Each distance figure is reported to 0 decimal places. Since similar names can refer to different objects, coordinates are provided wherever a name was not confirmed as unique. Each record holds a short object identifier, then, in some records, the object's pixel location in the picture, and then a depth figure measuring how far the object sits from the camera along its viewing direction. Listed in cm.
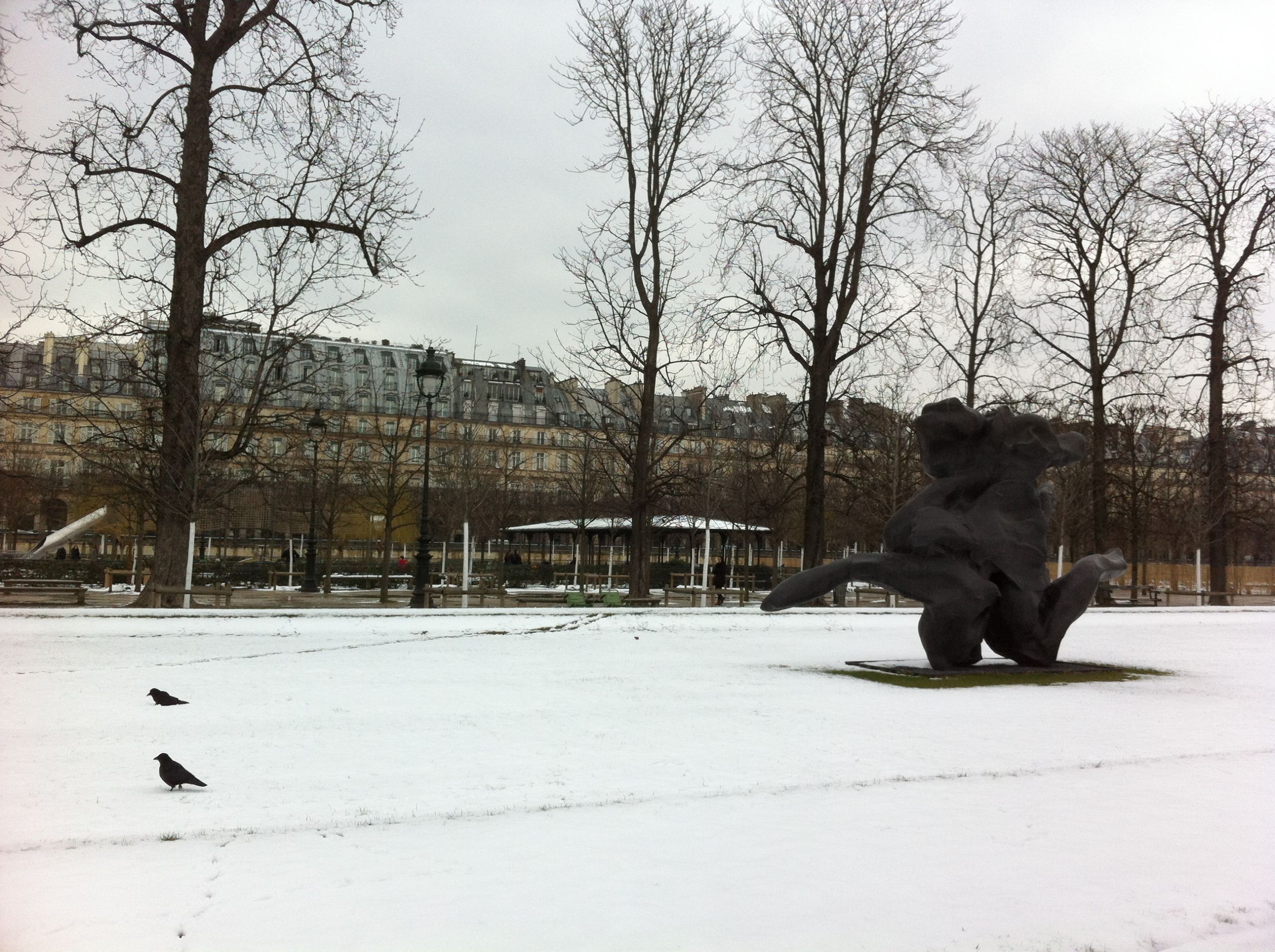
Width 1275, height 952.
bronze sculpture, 1215
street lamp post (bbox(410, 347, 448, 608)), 2205
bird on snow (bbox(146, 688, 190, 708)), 888
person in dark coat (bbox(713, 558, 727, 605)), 3338
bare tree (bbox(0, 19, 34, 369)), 1588
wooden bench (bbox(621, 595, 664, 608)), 2430
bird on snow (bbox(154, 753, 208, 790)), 606
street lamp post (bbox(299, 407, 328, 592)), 2938
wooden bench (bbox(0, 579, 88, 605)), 2155
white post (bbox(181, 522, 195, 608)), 2035
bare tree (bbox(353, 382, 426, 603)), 3494
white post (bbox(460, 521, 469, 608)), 2499
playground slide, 3709
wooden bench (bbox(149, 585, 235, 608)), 1880
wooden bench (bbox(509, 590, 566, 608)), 2570
